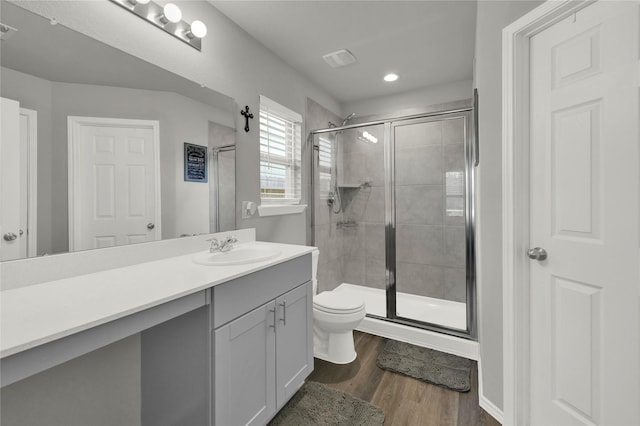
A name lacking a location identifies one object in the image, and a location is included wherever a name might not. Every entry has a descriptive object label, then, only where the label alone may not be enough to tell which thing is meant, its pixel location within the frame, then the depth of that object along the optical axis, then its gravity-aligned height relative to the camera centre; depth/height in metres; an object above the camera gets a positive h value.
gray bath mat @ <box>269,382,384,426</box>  1.53 -1.14
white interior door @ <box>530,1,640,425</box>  1.07 -0.03
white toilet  2.02 -0.82
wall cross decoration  2.08 +0.70
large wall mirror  1.08 +0.30
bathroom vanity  0.76 -0.41
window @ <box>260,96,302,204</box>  2.33 +0.51
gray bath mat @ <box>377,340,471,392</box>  1.88 -1.13
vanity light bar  1.43 +1.05
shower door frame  2.38 -0.03
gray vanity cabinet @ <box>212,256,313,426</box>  1.18 -0.65
